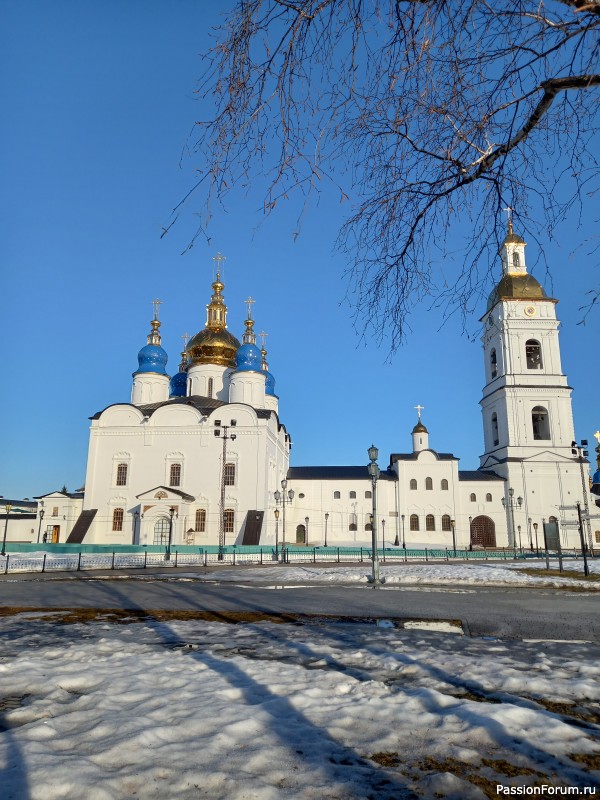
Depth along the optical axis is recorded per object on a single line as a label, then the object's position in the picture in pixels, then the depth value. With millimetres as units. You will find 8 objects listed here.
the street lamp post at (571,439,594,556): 47181
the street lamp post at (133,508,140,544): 39438
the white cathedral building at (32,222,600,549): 40938
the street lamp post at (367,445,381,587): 16609
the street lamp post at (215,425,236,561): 33844
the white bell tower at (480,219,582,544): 48375
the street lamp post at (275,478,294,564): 29806
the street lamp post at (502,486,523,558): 46681
